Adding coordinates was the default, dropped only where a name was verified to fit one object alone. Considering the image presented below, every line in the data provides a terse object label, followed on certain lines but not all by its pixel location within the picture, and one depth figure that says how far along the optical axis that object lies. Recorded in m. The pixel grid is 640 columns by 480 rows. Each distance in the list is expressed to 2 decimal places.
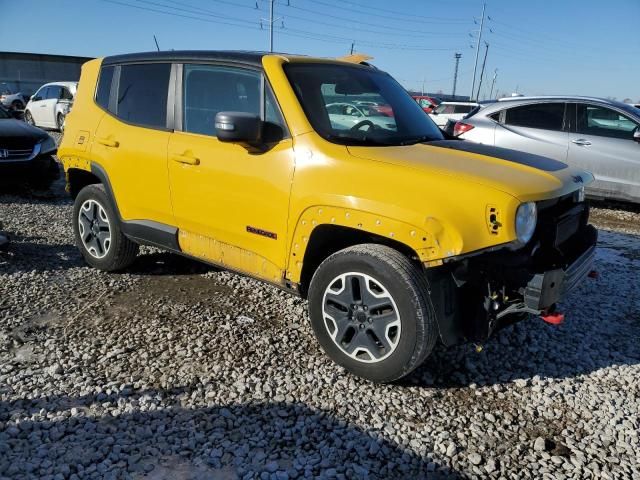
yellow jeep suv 2.68
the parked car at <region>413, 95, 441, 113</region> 20.95
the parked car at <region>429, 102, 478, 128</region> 16.38
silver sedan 7.33
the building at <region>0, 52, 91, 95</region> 45.03
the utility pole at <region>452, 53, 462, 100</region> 68.31
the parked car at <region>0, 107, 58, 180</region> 7.85
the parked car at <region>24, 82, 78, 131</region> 15.55
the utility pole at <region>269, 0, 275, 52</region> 42.33
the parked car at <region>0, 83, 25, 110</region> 27.28
